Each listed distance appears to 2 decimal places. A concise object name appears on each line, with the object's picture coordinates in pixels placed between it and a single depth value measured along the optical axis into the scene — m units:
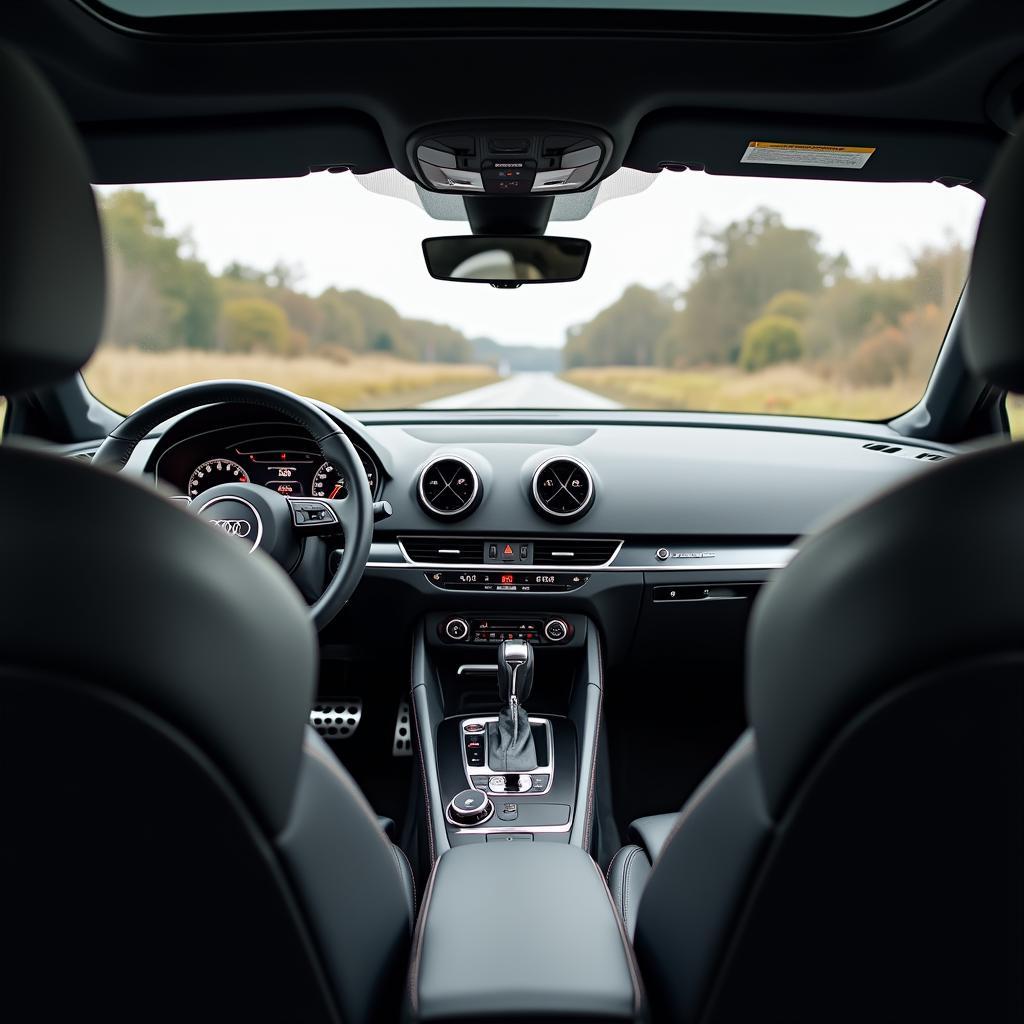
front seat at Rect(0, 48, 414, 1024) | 0.74
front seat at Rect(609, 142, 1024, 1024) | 0.76
